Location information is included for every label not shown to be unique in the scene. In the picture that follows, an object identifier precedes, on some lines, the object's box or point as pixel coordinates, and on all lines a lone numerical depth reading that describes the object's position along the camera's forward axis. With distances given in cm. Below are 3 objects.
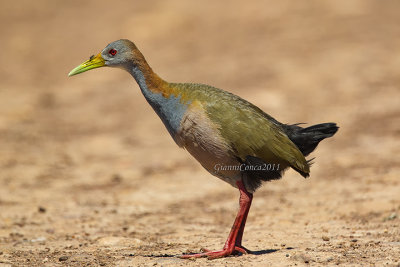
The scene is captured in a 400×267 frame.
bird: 1284
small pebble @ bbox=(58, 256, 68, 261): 1331
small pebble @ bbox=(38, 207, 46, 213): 1908
